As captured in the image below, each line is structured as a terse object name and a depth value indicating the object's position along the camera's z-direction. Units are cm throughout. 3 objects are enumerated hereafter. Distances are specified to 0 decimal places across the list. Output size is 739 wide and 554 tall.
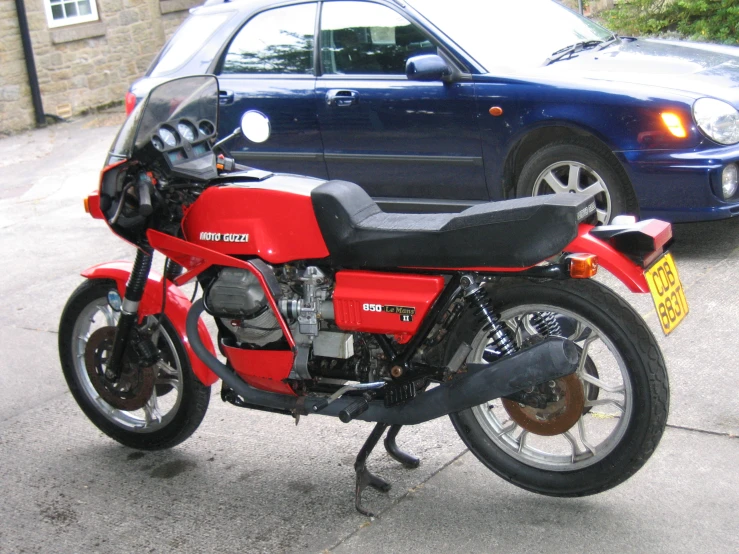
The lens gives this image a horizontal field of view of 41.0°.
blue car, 581
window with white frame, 1501
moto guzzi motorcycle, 322
